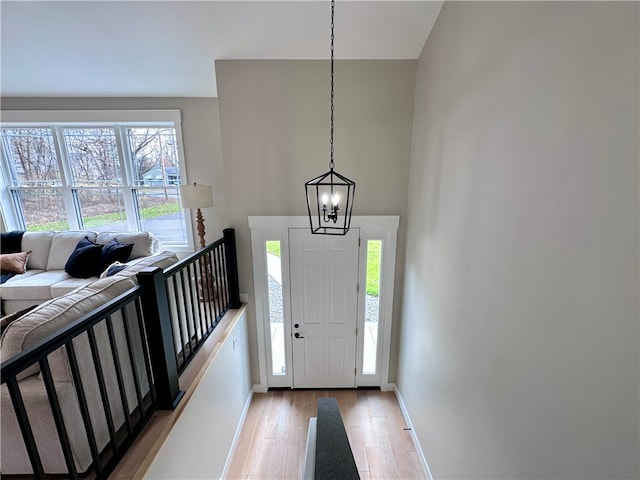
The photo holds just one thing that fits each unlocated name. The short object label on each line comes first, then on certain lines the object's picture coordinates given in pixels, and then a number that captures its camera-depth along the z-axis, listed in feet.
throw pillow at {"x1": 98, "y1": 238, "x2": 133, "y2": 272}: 11.39
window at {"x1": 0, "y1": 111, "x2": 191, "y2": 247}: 12.74
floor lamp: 9.37
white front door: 9.24
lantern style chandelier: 8.54
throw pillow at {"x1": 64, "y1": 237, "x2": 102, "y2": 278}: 11.36
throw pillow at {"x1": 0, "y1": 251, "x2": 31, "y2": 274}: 11.50
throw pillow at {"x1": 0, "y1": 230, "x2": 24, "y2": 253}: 12.38
